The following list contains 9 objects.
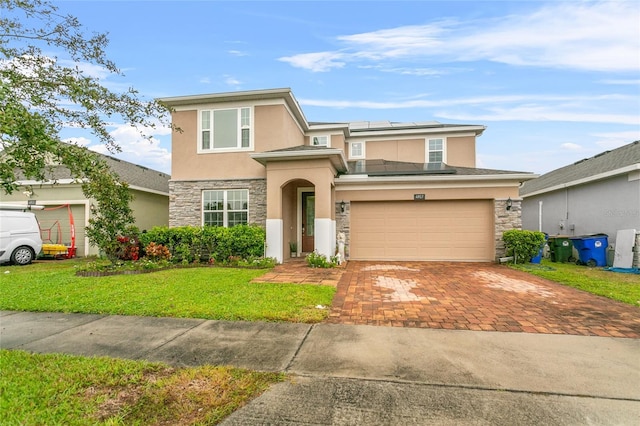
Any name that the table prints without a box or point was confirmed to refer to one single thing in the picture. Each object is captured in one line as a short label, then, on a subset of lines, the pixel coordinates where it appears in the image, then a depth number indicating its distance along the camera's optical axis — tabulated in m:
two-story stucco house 11.72
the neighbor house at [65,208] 13.82
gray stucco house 11.03
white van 11.17
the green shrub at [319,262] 10.05
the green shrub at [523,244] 10.91
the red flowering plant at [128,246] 9.84
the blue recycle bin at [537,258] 11.43
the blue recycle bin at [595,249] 11.26
